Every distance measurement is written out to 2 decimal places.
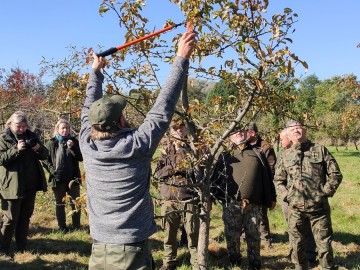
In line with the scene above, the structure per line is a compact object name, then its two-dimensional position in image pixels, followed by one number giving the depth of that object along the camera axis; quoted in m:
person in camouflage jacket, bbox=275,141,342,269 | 4.84
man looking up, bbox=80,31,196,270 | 2.39
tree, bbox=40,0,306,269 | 2.96
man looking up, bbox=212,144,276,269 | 5.47
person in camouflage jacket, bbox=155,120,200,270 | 5.17
